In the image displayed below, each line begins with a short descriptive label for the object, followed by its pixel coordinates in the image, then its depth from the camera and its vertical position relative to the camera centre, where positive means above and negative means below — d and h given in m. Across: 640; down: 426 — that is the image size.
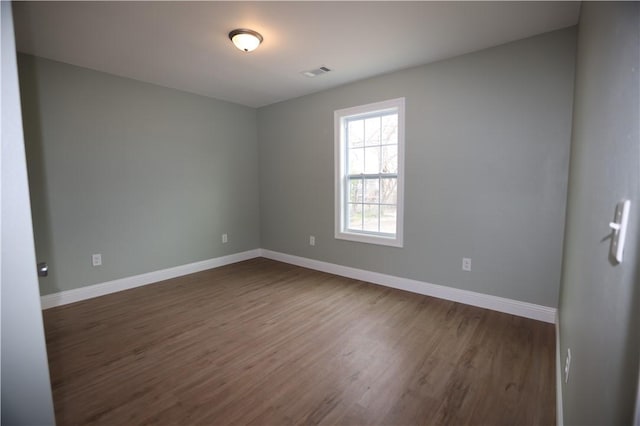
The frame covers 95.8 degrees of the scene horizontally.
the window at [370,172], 3.38 +0.20
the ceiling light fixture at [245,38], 2.34 +1.24
